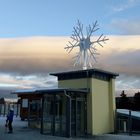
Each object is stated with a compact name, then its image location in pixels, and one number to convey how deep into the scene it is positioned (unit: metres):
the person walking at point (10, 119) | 12.87
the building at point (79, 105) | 12.87
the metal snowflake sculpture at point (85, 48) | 15.26
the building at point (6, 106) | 25.62
